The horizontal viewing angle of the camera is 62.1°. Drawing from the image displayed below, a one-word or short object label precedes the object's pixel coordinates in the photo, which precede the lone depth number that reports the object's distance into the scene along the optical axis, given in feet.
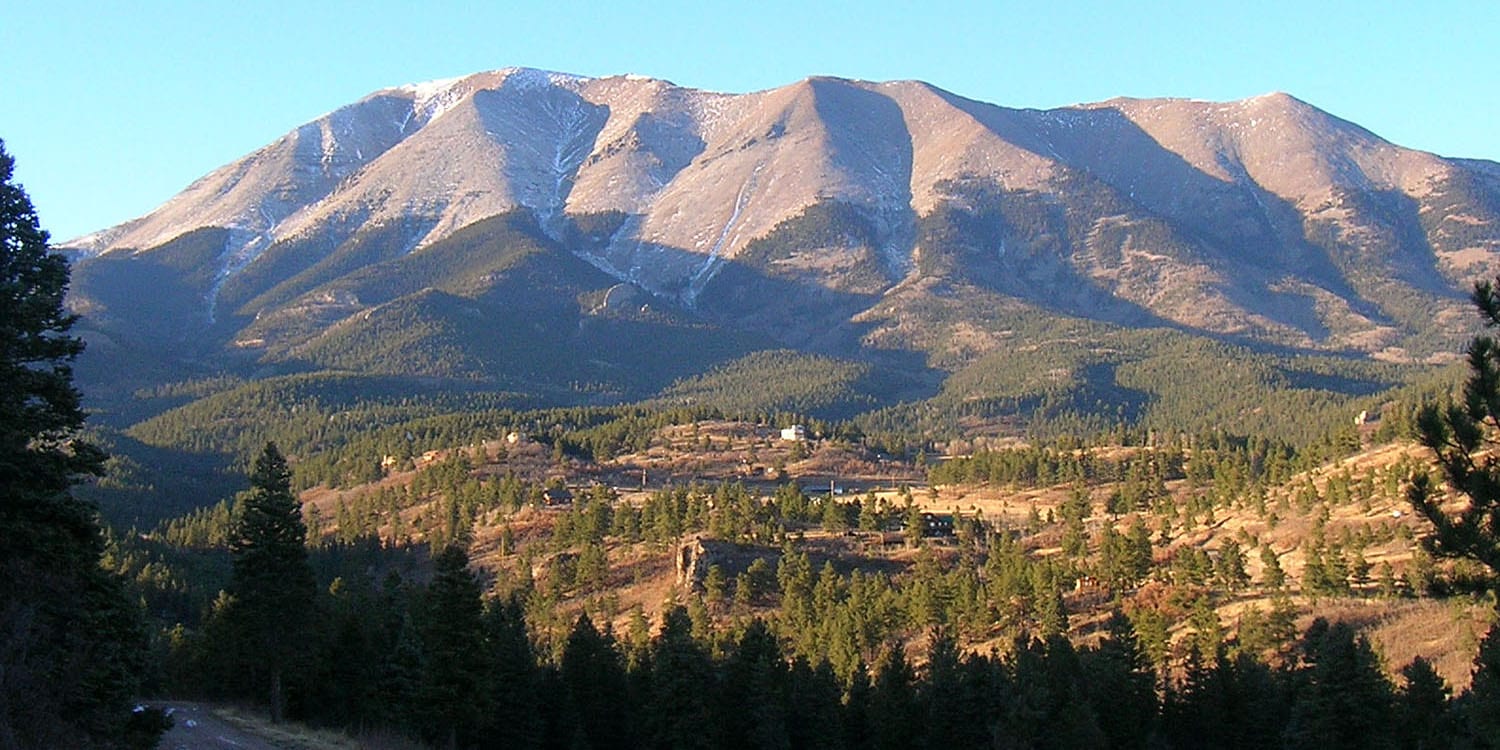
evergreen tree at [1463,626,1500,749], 94.18
